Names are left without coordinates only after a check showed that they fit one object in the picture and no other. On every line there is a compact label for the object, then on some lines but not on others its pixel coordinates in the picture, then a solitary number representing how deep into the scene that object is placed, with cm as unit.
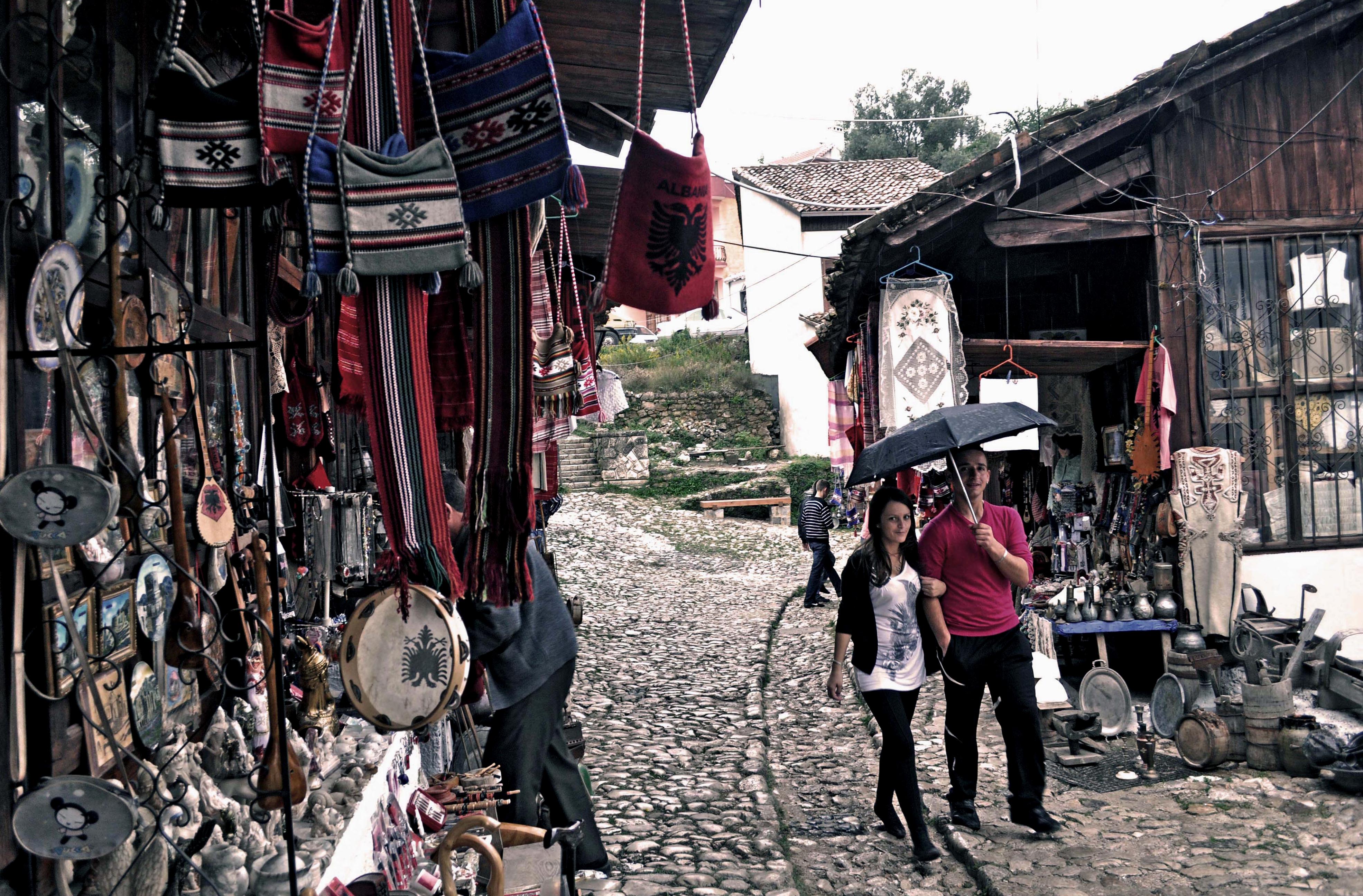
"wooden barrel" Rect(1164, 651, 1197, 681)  716
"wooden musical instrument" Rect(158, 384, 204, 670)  274
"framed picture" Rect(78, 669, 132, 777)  246
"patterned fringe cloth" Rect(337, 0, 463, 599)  229
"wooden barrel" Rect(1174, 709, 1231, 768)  627
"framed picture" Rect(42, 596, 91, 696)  227
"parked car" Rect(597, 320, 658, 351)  3679
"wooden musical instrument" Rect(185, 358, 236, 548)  314
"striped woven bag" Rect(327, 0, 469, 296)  219
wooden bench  2527
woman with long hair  528
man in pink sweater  542
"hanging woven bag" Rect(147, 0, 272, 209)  217
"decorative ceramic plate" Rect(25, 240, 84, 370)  228
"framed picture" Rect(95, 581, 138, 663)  249
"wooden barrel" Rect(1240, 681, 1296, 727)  629
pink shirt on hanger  765
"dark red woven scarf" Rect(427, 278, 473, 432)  266
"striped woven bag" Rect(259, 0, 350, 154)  216
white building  2980
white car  3859
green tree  4019
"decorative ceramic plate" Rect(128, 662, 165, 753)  270
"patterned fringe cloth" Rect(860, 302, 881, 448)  952
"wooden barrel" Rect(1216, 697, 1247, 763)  638
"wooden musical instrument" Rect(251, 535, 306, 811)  247
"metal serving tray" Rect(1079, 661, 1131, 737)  720
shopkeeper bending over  450
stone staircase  2830
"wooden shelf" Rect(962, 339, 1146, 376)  823
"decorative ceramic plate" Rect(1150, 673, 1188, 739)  703
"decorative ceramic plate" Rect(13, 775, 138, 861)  211
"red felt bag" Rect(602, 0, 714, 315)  286
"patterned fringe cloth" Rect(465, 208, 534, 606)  246
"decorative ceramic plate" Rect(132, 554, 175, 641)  268
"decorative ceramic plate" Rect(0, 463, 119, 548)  209
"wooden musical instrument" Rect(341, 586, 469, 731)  251
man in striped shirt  1325
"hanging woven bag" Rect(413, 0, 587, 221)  233
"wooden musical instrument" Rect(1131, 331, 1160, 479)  780
